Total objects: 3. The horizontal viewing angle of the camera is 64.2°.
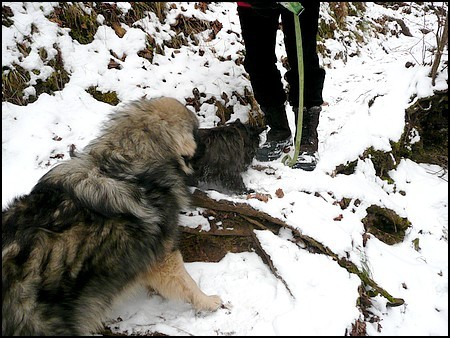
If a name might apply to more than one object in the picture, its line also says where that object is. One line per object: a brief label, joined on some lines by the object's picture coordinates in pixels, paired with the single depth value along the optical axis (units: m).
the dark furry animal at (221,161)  3.33
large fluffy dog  1.89
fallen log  2.54
